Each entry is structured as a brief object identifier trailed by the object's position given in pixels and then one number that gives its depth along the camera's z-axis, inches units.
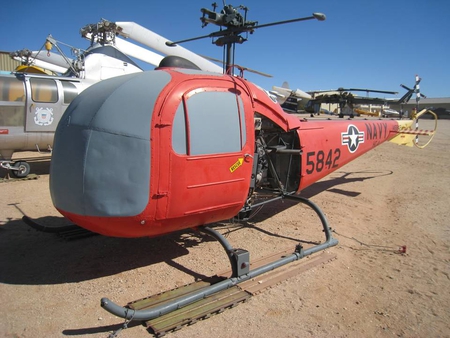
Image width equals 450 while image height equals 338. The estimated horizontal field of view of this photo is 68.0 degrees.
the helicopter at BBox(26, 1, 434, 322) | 119.6
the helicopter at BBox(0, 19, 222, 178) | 343.9
